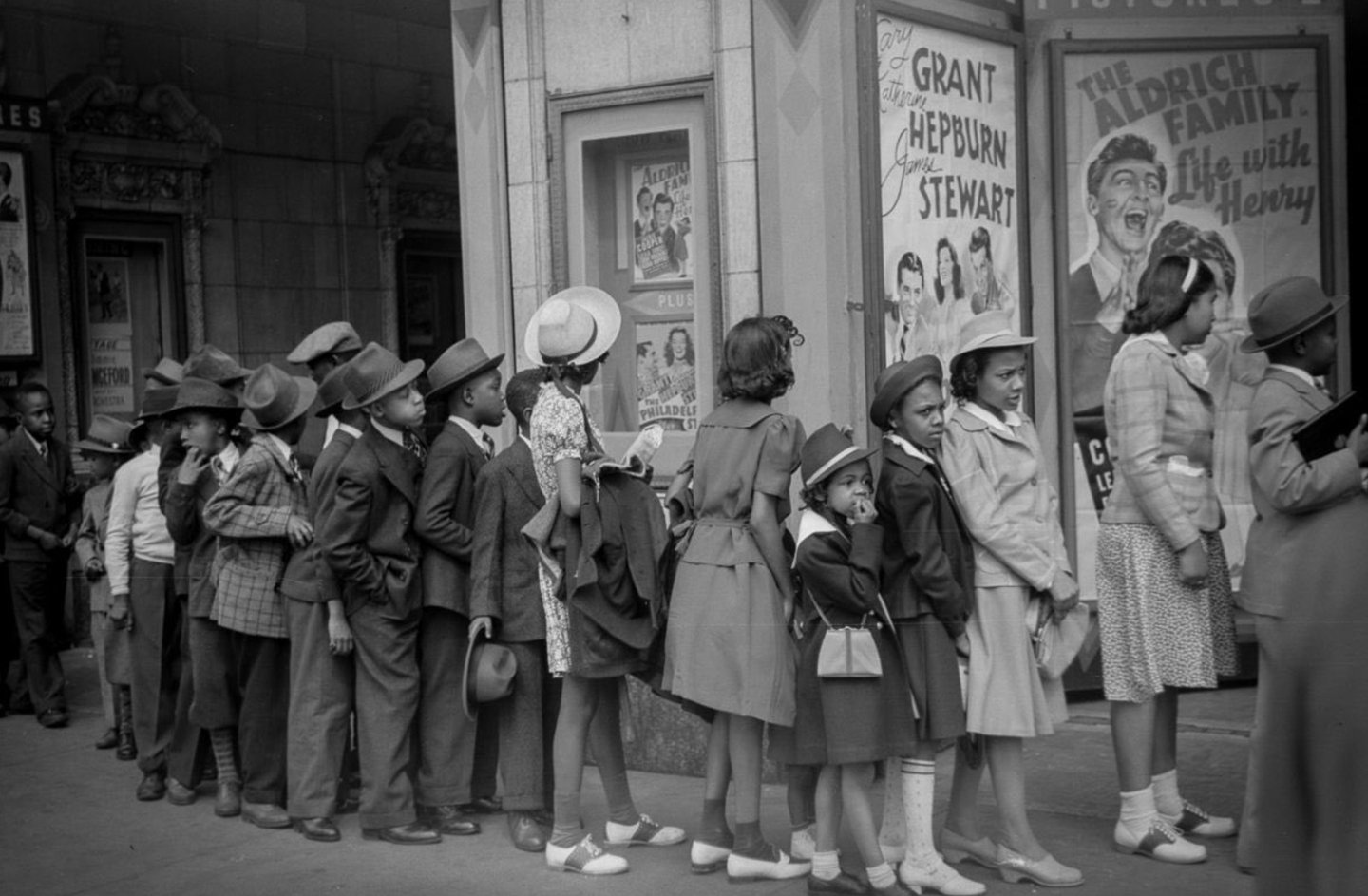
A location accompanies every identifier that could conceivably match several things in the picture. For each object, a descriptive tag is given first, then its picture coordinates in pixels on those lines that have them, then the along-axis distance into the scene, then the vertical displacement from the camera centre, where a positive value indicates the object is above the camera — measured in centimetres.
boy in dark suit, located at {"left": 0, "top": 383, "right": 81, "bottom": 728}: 927 -70
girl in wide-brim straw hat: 594 -83
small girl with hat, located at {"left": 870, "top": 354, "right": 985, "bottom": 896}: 542 -65
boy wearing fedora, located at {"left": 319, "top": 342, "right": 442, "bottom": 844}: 635 -75
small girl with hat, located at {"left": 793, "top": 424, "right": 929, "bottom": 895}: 532 -94
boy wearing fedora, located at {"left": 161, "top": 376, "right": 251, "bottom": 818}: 696 -58
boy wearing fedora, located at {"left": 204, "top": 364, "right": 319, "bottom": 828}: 679 -68
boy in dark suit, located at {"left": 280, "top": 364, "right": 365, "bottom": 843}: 657 -117
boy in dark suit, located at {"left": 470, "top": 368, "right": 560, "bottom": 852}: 620 -79
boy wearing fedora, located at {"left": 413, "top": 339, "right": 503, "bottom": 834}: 640 -73
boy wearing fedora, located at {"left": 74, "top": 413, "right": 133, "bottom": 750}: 859 -62
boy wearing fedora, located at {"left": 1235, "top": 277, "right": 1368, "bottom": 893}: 344 -75
